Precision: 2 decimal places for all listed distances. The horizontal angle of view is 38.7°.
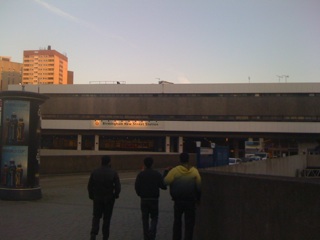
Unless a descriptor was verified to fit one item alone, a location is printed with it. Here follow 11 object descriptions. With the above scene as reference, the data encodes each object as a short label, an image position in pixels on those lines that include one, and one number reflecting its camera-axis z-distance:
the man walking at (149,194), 8.12
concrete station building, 77.44
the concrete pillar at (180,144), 80.88
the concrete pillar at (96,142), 84.25
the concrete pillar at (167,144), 81.62
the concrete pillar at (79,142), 85.04
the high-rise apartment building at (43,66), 178.50
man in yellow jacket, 7.48
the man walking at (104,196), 8.30
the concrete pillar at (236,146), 83.96
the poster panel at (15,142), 14.58
